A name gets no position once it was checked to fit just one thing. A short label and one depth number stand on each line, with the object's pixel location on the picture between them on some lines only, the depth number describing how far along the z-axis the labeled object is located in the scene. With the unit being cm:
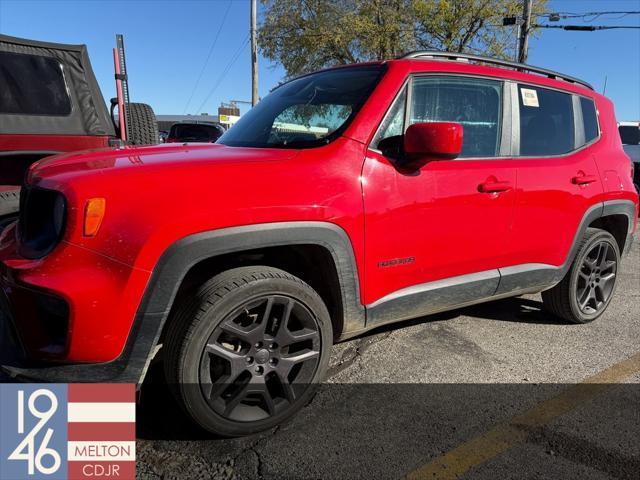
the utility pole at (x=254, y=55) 2112
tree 2058
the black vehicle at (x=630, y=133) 1468
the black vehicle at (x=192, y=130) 1004
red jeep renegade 194
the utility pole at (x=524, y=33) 1784
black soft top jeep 391
